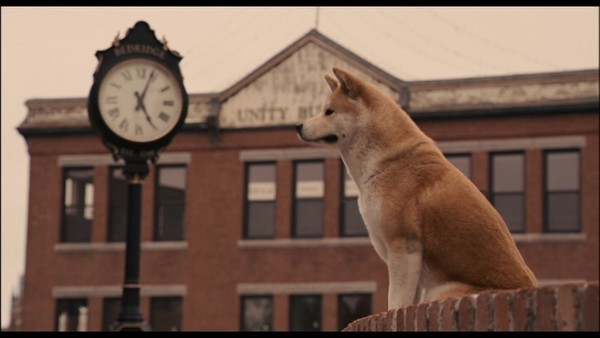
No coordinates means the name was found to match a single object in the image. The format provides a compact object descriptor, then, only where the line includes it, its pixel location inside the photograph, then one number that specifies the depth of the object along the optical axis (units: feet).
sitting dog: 22.18
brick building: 121.49
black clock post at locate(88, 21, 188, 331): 63.05
